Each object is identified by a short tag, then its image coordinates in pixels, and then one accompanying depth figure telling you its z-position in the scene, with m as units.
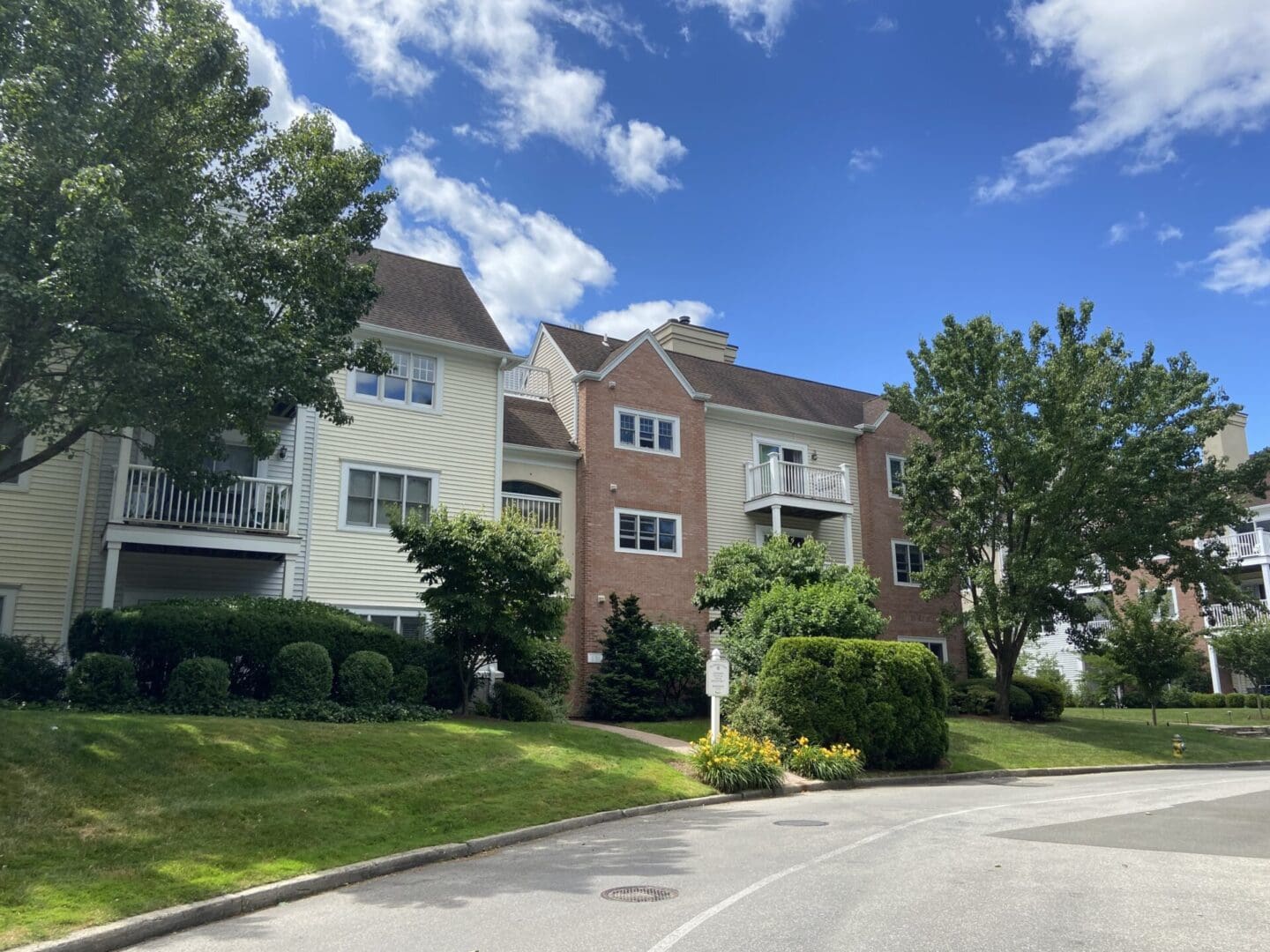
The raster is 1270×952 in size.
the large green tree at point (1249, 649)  32.88
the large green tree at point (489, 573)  17.61
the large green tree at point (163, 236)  11.84
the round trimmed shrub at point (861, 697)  18.22
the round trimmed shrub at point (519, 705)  18.53
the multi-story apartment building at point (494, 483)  18.95
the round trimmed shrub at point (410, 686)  17.25
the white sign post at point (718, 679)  17.44
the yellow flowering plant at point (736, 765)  15.62
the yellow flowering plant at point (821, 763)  17.19
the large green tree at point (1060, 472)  25.11
